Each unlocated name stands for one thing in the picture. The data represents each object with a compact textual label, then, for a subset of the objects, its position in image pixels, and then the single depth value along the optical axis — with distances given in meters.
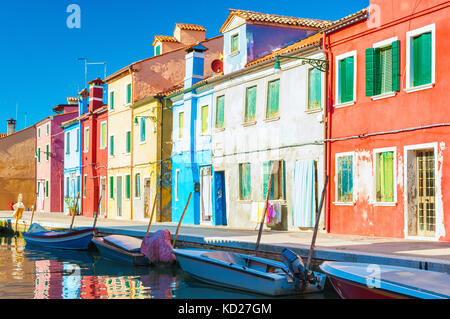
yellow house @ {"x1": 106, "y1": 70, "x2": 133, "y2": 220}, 35.03
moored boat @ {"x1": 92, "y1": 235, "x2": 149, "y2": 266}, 18.42
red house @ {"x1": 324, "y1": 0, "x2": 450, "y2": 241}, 16.14
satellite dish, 28.69
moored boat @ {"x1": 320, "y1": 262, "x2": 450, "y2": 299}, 9.49
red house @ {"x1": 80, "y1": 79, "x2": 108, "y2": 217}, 39.25
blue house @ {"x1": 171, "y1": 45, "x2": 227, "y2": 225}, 27.25
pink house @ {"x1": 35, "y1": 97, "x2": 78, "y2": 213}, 49.00
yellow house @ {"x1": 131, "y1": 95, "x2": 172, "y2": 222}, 31.42
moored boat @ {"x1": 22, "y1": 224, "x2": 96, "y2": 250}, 23.52
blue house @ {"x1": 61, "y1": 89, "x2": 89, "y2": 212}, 43.34
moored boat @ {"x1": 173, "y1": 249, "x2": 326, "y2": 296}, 12.41
